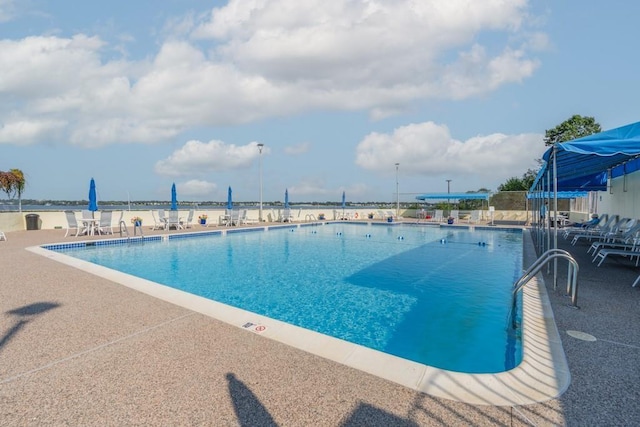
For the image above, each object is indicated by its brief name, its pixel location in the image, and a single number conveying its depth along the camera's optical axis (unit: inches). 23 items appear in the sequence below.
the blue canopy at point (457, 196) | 868.0
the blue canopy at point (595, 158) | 167.2
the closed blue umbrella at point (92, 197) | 498.1
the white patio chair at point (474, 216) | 794.4
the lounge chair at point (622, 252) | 234.2
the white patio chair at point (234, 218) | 694.5
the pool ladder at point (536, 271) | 147.6
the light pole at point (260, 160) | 766.5
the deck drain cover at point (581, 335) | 119.9
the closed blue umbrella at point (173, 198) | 657.6
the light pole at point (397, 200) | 1002.8
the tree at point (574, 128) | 913.5
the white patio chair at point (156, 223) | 610.1
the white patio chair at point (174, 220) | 596.1
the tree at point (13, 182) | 581.3
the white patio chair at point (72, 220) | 472.7
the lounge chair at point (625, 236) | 272.4
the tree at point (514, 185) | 1453.7
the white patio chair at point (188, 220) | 629.9
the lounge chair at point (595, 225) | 445.5
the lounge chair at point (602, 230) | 383.5
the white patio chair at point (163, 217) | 587.2
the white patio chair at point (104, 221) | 488.4
